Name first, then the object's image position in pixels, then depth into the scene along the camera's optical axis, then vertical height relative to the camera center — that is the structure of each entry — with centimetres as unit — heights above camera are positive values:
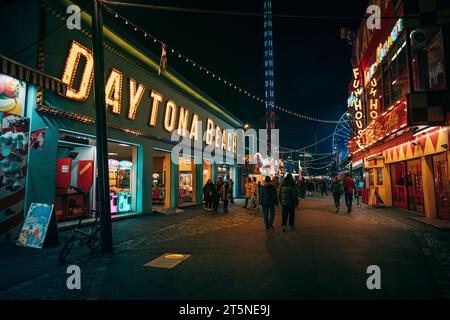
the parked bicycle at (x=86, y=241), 598 -139
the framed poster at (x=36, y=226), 700 -111
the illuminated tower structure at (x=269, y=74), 6594 +2624
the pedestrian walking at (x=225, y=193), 1521 -69
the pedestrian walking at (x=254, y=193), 1655 -80
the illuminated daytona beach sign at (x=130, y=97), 929 +381
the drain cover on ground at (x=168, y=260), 555 -170
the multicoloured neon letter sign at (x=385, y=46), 1266 +703
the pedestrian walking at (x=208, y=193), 1559 -69
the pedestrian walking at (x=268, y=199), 953 -67
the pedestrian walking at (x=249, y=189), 1685 -54
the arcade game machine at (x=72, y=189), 1023 -23
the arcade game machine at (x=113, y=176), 1270 +31
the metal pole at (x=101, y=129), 669 +133
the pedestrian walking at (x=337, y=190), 1400 -57
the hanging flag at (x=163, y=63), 1128 +517
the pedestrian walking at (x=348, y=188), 1386 -51
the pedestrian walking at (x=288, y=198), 918 -62
